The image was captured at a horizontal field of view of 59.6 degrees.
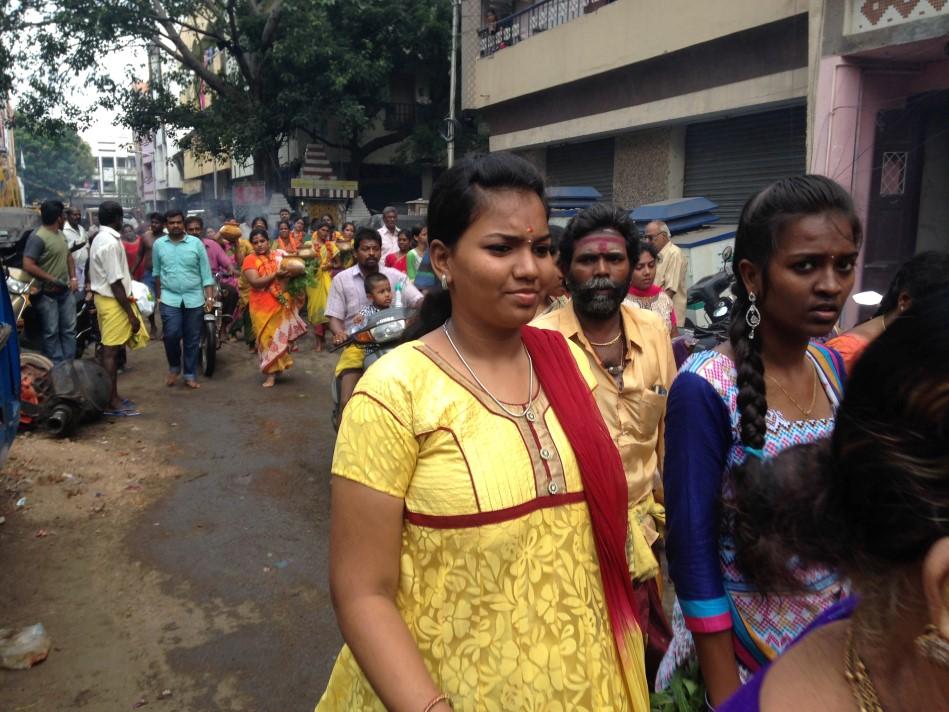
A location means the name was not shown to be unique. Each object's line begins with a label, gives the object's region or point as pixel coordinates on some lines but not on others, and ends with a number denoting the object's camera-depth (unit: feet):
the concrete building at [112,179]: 280.00
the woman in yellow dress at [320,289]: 36.73
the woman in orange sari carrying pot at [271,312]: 30.14
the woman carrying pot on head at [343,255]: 42.52
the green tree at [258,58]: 68.23
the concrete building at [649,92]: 34.35
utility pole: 57.07
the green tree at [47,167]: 234.58
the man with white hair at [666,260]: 27.89
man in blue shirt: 28.12
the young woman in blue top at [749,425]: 5.45
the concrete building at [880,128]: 28.27
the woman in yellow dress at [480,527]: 4.78
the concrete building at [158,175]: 178.81
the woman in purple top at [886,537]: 2.53
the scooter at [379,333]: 16.74
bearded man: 8.97
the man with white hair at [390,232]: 41.78
